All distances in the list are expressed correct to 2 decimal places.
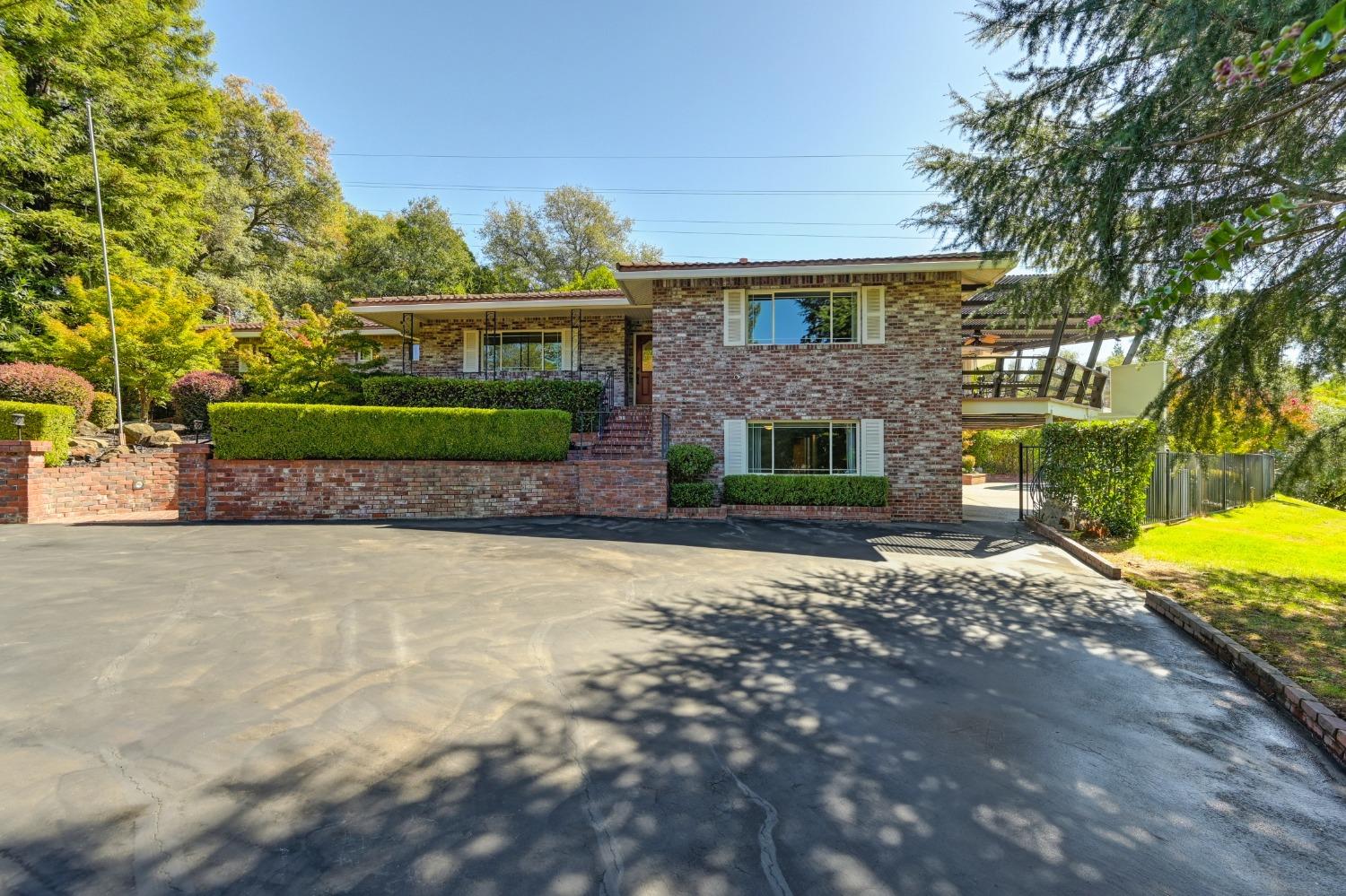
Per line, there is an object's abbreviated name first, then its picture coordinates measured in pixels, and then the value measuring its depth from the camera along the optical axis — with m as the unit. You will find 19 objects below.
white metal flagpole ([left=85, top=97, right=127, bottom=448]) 11.92
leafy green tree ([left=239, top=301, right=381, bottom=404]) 14.24
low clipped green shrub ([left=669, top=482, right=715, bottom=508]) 11.98
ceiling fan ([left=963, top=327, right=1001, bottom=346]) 15.64
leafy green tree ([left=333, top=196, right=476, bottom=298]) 26.56
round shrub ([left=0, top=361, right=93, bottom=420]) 11.75
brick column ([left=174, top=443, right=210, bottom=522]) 10.83
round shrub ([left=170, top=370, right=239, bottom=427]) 15.23
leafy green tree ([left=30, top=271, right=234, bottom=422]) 13.86
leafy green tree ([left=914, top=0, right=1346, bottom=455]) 5.68
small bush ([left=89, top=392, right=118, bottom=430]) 13.50
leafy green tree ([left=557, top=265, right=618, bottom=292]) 24.41
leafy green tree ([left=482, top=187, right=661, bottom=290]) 30.69
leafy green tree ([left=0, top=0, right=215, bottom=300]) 15.23
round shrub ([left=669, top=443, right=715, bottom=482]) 12.10
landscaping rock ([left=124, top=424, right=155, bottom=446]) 13.07
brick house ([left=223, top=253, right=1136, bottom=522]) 12.73
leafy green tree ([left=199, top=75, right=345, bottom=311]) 25.25
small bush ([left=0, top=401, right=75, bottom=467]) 10.59
